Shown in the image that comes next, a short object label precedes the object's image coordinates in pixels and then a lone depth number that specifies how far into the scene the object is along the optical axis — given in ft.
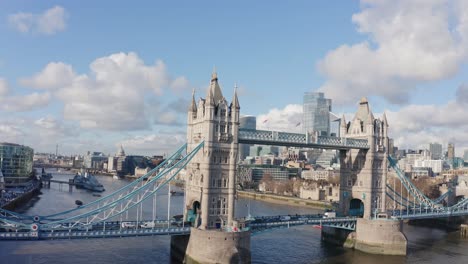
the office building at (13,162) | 550.36
